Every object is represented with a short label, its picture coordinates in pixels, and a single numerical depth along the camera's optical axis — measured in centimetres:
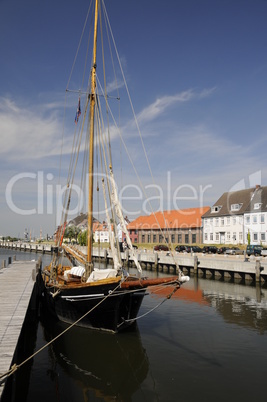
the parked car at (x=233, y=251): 5397
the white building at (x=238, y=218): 6762
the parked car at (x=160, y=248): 6838
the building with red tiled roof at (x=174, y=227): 8456
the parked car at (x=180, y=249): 6363
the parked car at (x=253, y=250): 5055
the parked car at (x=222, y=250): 5698
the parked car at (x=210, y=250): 5788
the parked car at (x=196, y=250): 6050
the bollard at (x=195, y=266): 4214
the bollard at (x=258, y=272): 3412
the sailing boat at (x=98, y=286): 1616
